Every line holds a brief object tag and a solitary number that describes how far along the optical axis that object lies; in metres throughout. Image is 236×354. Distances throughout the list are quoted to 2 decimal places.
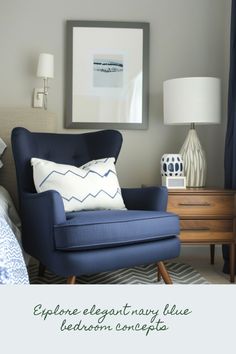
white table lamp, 2.61
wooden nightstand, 2.52
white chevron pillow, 2.22
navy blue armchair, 1.85
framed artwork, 3.01
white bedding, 1.15
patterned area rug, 2.45
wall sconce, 2.83
